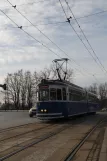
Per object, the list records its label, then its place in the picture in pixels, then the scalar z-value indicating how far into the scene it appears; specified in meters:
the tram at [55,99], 24.52
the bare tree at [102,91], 122.59
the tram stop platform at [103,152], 9.41
